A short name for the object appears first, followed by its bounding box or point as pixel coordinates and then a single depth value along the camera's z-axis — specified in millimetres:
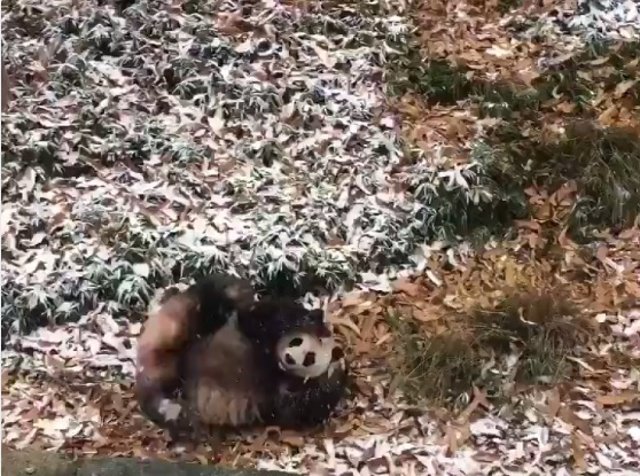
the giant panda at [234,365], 7777
